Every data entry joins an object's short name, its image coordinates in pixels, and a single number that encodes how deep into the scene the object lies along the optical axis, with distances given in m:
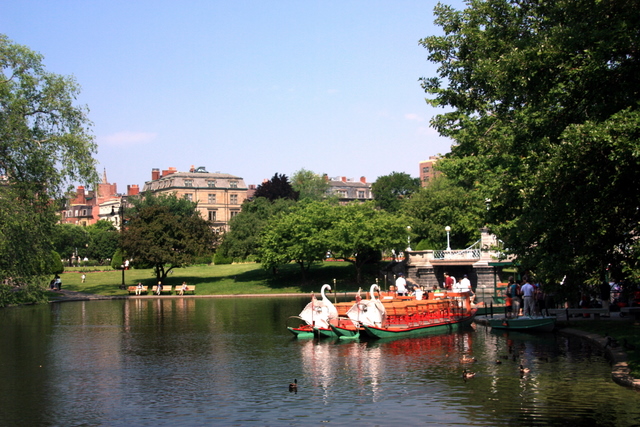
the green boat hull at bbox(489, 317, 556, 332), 27.41
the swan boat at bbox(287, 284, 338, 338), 28.98
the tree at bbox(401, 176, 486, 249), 77.69
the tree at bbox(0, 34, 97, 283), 34.34
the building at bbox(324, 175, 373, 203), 166.62
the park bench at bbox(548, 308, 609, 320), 29.60
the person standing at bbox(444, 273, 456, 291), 45.02
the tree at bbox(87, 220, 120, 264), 111.75
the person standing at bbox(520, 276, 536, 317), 28.64
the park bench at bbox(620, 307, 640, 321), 25.73
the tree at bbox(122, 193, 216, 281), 68.06
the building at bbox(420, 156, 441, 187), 179.25
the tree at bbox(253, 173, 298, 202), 108.62
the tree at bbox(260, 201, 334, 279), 67.25
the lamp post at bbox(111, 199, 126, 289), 70.50
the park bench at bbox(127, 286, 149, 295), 66.38
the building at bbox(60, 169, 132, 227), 155.12
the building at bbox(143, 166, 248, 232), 131.62
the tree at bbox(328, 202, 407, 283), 66.38
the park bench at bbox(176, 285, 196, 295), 66.94
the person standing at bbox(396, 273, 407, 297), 36.84
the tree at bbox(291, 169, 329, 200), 127.56
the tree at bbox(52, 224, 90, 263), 97.28
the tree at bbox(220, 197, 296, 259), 78.31
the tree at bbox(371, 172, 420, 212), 134.88
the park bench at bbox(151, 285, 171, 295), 66.56
